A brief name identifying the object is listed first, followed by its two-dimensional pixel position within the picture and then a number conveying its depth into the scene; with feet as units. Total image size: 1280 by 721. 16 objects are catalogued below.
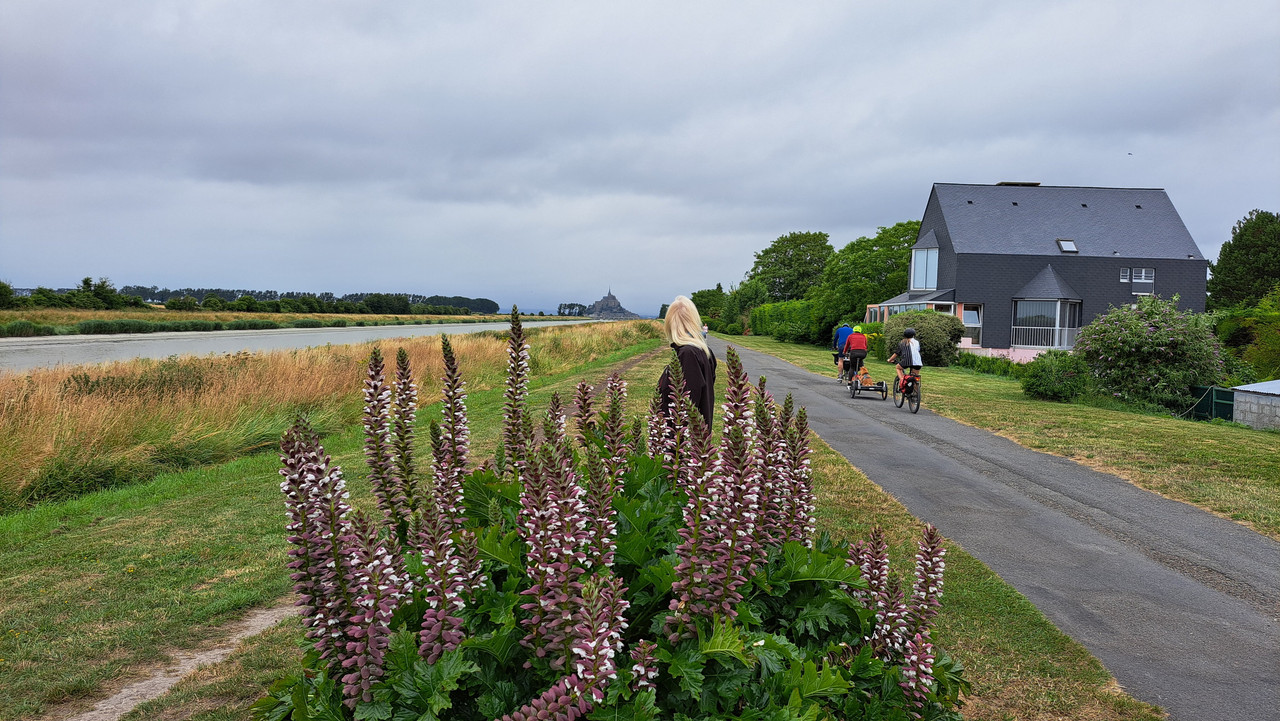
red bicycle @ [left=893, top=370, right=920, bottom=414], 51.37
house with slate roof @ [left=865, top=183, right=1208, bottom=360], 127.44
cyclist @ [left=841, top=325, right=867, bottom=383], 62.90
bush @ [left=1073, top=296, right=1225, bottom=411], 55.57
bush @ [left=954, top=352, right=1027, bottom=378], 82.69
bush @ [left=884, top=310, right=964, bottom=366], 101.81
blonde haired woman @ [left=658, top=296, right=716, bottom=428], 17.99
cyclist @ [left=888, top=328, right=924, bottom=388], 50.39
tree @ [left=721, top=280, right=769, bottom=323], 290.56
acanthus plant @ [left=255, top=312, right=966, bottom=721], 6.70
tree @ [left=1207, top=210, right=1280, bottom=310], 173.47
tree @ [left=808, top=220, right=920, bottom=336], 156.87
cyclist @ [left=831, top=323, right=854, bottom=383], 71.54
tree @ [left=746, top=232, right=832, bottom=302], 314.14
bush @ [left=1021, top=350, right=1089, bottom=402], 60.64
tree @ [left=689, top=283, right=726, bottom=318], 494.55
